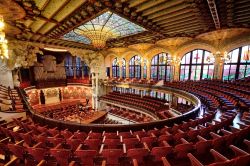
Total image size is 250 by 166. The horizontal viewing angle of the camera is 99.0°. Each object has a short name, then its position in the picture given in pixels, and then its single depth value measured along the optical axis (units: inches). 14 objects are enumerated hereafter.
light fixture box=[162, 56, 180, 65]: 451.4
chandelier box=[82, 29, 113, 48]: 292.9
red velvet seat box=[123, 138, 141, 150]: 118.7
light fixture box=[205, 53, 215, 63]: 370.1
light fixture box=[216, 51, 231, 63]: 344.3
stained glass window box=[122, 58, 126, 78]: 618.7
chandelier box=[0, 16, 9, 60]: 130.1
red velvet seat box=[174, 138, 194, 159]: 95.1
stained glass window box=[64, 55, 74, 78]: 708.4
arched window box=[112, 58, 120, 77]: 667.3
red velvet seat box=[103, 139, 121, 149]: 120.9
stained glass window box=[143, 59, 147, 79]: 544.4
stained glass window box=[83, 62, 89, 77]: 737.0
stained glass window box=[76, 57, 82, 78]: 722.6
